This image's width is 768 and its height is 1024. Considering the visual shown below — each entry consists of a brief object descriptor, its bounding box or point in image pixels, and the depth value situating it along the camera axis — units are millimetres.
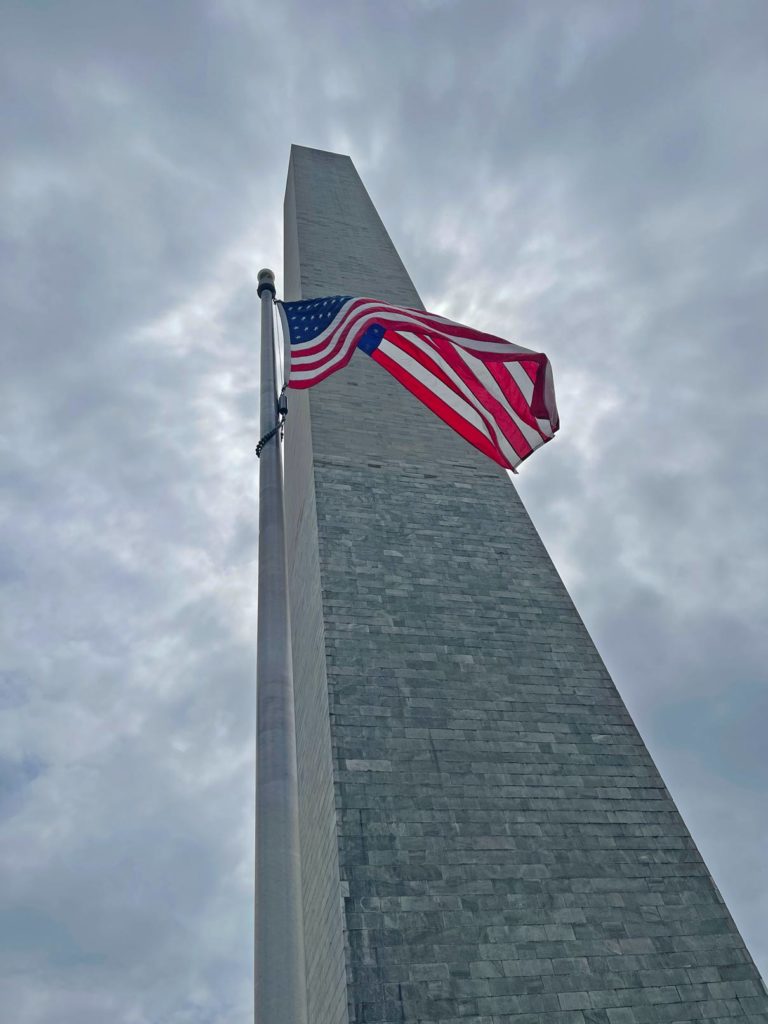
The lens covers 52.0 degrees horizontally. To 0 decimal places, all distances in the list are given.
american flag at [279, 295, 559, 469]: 14750
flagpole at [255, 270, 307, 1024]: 6895
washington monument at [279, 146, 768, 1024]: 12203
